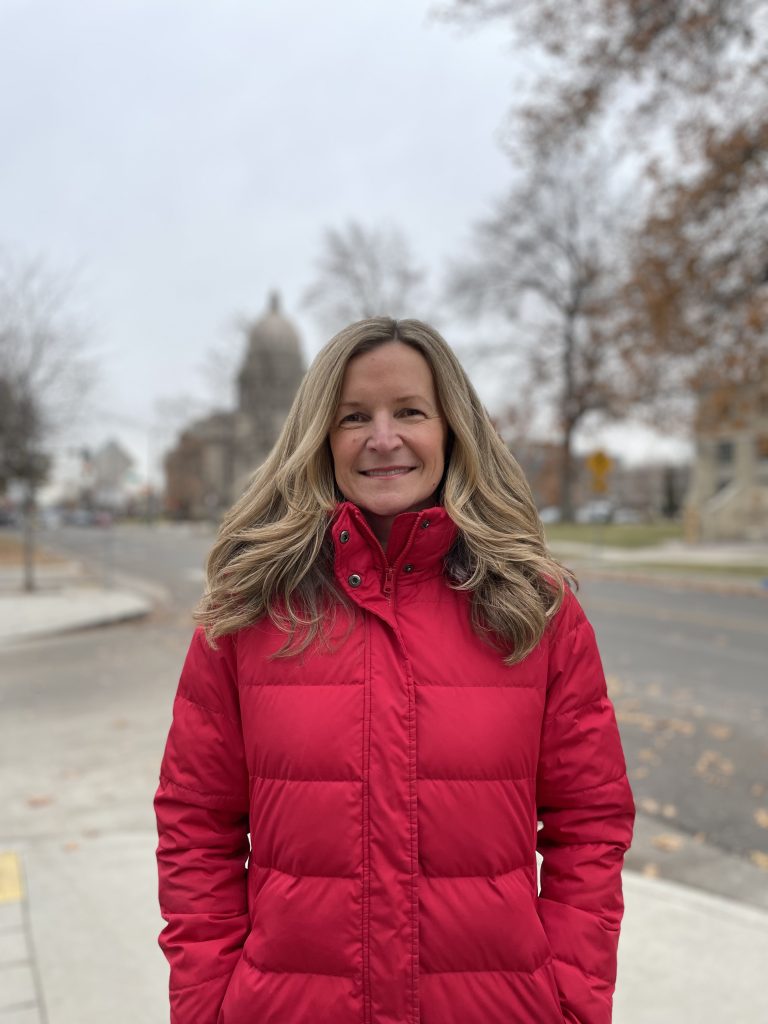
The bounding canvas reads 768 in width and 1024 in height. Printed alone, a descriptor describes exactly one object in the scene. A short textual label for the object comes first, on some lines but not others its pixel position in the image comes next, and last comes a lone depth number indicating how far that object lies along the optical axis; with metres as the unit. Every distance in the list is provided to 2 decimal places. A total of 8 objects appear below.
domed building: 37.50
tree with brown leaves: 13.01
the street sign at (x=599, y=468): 20.61
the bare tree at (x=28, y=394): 19.05
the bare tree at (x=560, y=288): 38.97
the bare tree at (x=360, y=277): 34.66
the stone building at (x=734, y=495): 32.53
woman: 1.51
